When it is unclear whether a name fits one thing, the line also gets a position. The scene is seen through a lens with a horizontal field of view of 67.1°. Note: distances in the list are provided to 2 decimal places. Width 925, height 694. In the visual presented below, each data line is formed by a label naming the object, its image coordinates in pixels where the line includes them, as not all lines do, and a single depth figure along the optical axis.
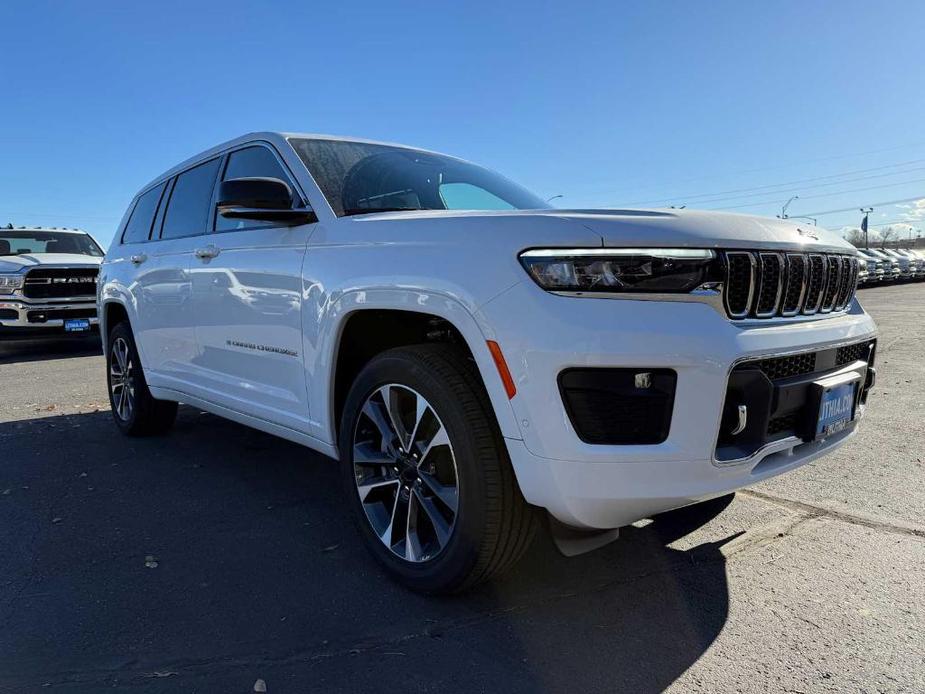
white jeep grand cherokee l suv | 2.04
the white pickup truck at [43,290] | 10.16
